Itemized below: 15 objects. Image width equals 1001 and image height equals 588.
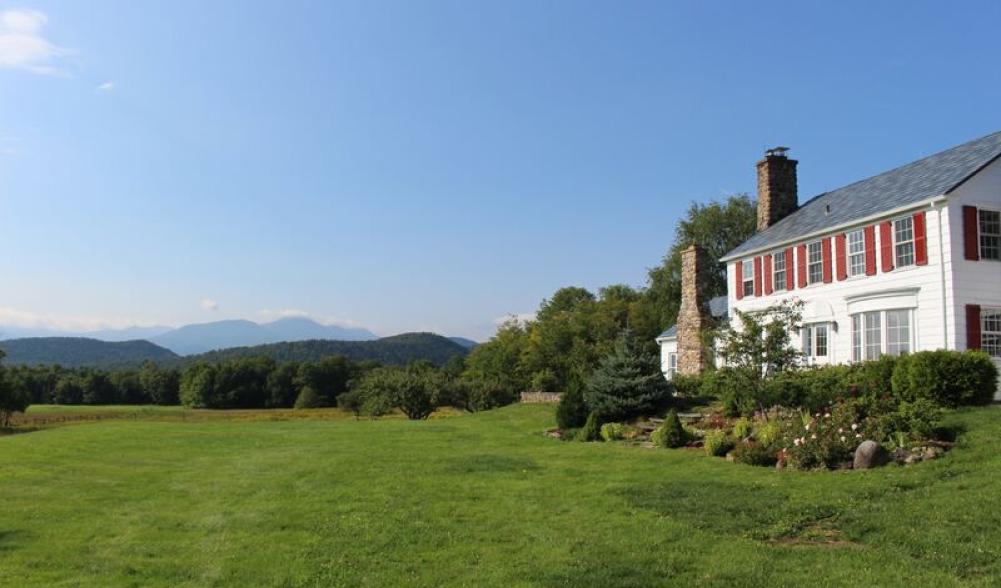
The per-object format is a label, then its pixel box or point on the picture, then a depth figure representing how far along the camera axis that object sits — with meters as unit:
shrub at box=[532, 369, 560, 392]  55.40
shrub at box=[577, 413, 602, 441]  20.75
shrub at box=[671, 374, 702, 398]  26.48
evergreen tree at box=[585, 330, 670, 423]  22.64
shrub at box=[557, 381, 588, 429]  22.91
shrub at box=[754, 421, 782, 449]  14.94
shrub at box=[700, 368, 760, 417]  18.62
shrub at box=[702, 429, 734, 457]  16.06
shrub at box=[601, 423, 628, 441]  20.33
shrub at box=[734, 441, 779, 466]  14.41
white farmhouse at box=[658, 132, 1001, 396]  19.11
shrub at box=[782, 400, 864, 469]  13.25
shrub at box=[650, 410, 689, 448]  17.91
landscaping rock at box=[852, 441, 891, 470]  12.69
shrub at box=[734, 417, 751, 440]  16.77
